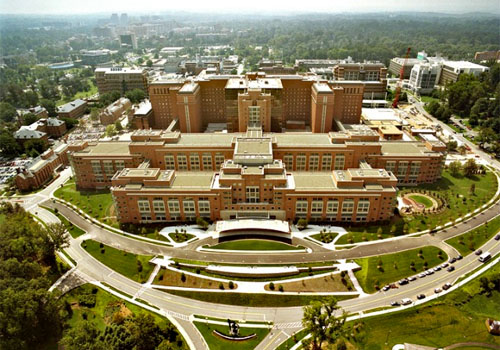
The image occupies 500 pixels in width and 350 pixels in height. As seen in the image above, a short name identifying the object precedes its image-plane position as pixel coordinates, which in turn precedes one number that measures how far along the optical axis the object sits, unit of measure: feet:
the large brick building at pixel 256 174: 319.47
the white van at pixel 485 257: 276.41
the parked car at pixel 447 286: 250.37
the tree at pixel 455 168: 408.83
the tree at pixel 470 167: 401.29
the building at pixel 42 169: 401.49
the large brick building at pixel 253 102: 453.99
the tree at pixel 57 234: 281.95
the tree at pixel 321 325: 197.77
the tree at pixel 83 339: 185.98
